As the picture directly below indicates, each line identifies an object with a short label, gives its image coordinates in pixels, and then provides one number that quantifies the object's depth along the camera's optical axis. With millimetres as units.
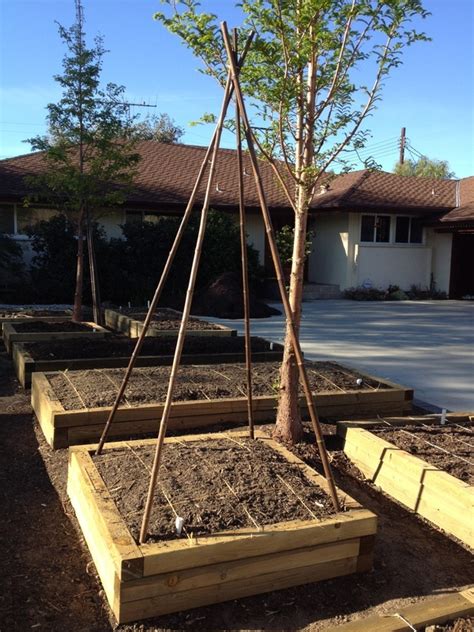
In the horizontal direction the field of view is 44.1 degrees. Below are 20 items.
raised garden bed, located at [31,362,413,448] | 4633
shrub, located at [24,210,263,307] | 15750
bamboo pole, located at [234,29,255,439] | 3519
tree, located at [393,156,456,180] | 58500
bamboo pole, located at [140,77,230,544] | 2625
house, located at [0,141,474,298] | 19234
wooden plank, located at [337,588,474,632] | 2357
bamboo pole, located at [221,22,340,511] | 3064
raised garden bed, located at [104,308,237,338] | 9093
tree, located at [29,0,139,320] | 9812
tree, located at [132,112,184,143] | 43594
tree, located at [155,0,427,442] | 3875
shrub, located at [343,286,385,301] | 19594
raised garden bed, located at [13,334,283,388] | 6615
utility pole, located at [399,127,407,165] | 45806
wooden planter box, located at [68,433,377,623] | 2467
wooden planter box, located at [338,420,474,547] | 3324
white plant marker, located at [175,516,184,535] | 2650
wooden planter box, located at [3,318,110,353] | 8375
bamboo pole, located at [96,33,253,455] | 3242
